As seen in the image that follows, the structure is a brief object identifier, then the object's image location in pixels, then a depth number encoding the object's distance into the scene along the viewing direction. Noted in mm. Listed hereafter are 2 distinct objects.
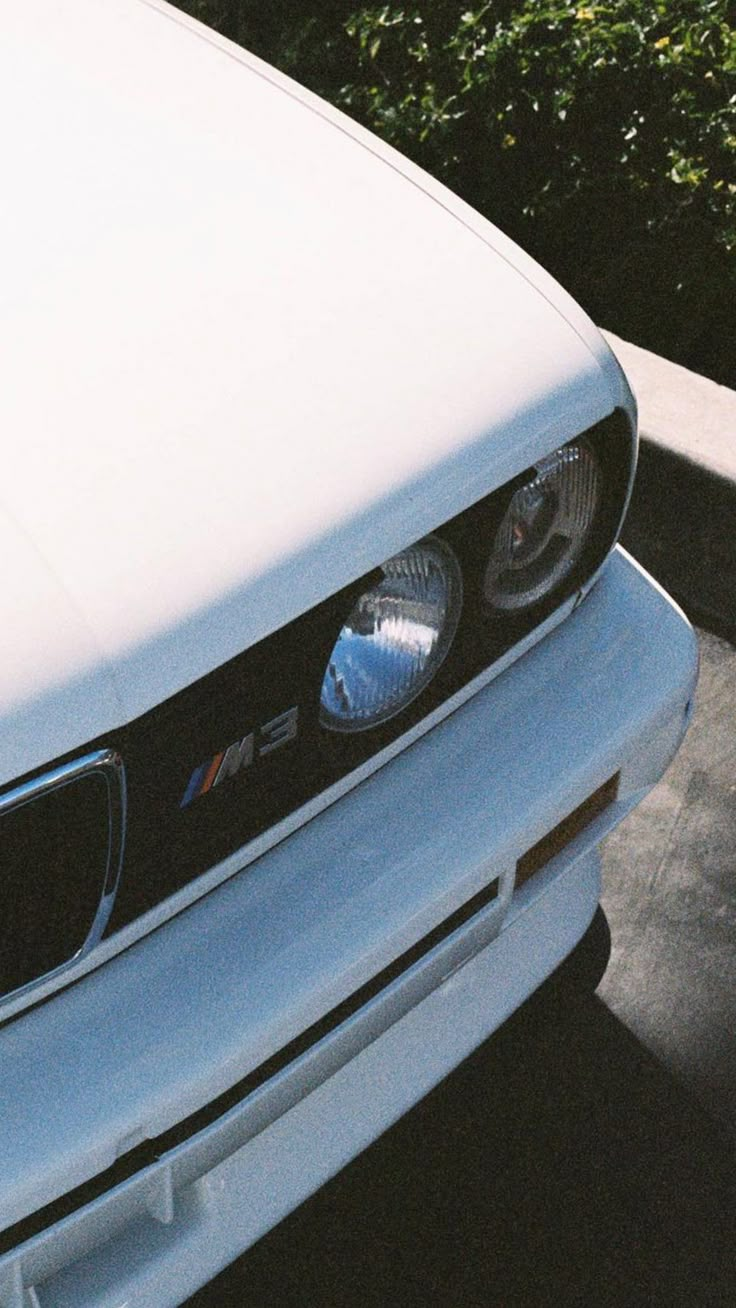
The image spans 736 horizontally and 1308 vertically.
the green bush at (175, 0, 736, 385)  3240
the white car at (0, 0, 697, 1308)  1360
